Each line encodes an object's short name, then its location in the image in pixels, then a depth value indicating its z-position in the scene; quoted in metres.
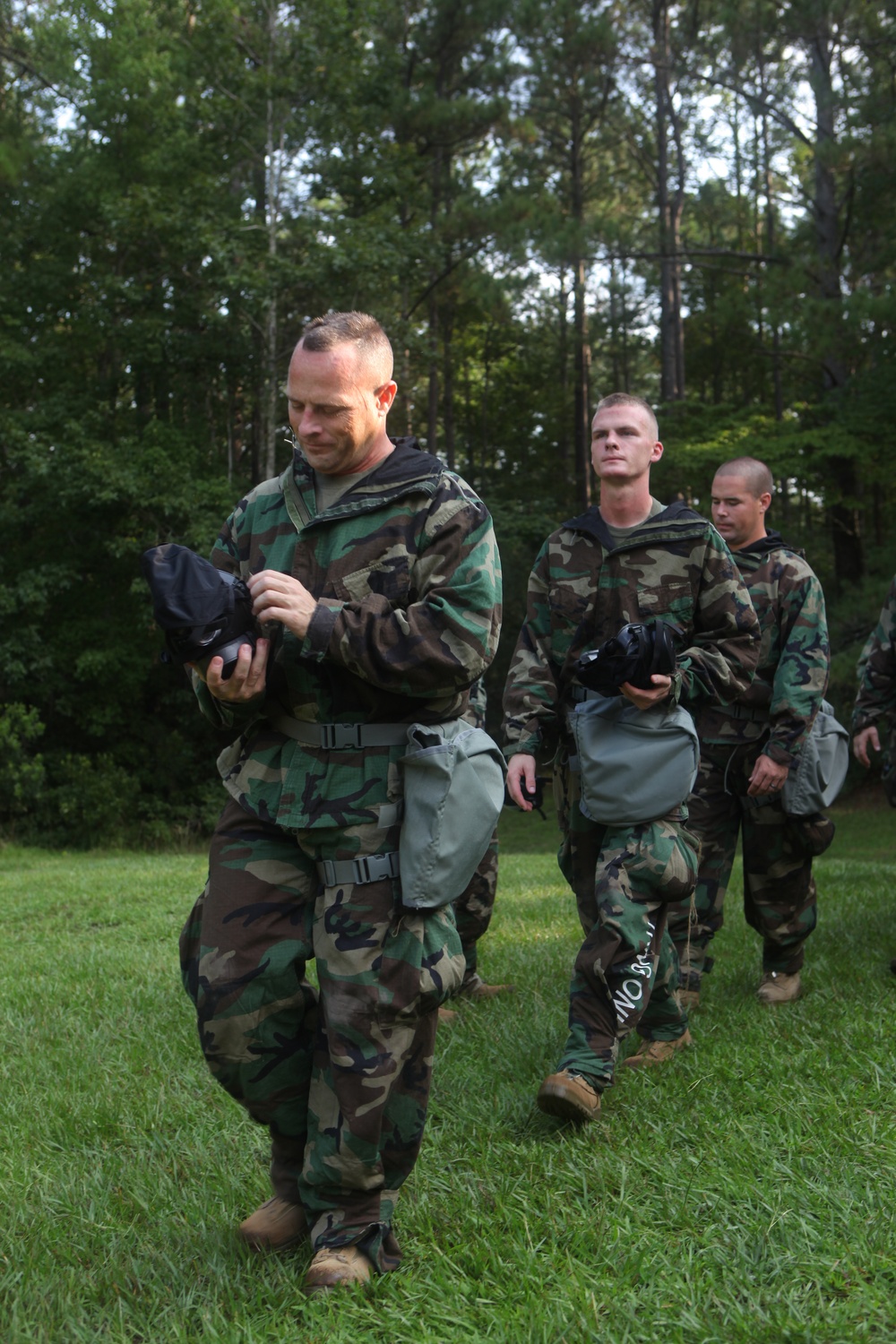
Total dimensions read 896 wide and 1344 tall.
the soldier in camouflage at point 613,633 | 4.42
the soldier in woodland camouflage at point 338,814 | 3.06
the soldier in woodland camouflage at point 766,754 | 5.83
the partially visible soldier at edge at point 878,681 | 6.62
